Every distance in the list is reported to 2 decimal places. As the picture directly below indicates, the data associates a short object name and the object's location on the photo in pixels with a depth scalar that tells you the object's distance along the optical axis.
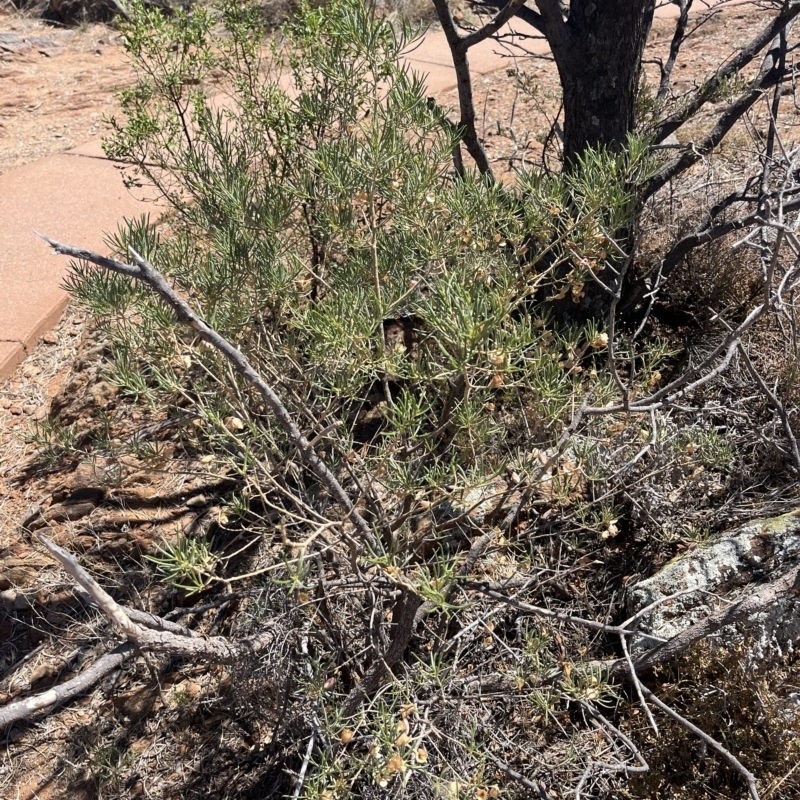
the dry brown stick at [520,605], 2.00
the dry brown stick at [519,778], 2.05
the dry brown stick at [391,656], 2.20
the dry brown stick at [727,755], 1.88
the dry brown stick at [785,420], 2.30
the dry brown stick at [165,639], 1.24
